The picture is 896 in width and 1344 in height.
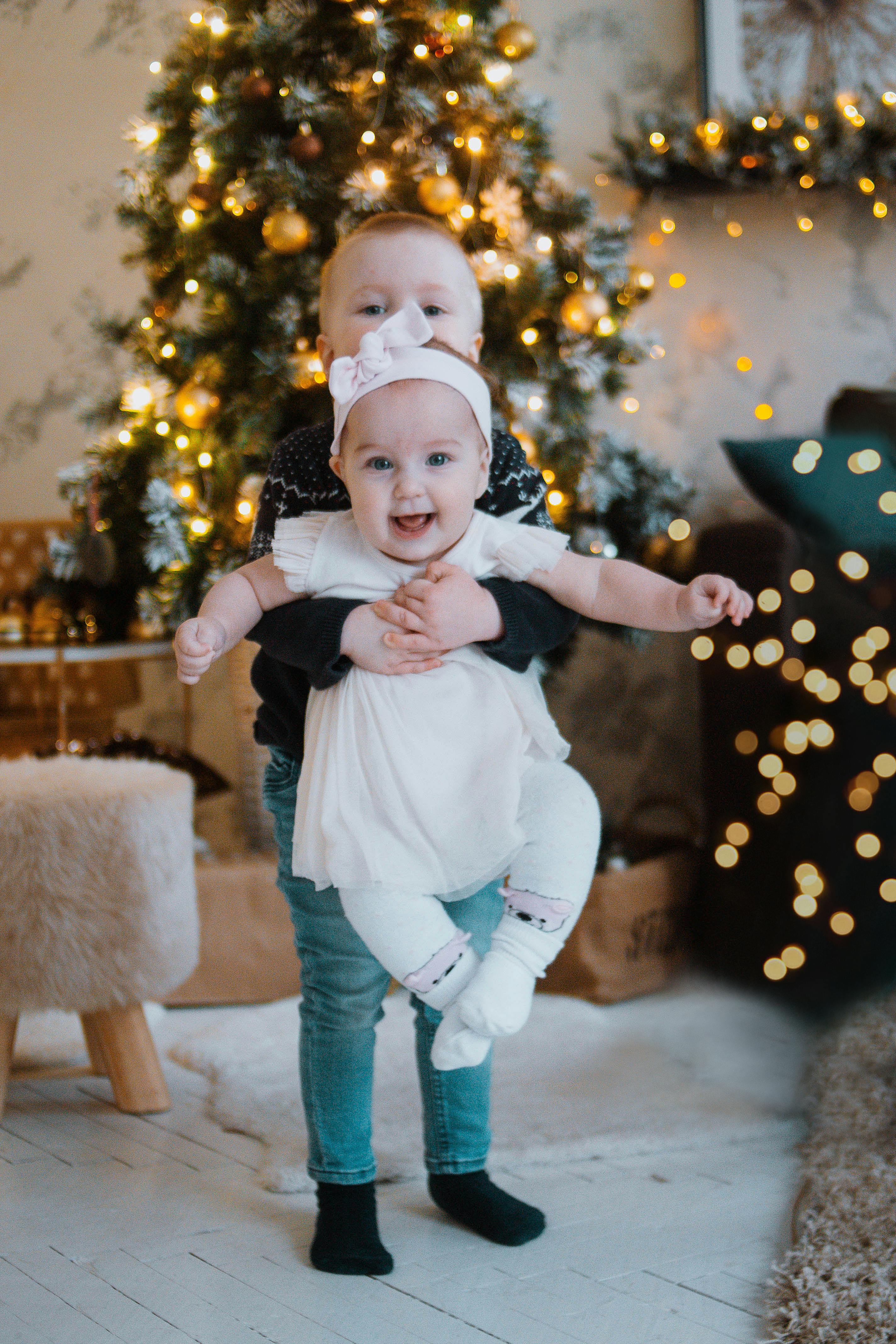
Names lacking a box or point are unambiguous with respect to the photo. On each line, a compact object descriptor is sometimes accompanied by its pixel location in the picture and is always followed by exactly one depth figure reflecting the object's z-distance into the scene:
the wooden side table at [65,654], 3.58
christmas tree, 3.35
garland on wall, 3.64
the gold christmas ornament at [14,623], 3.63
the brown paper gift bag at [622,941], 3.40
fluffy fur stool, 3.00
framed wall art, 3.68
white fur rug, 2.96
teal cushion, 3.22
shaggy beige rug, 2.61
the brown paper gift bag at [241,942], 3.42
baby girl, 2.61
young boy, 2.71
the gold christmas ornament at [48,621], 3.62
